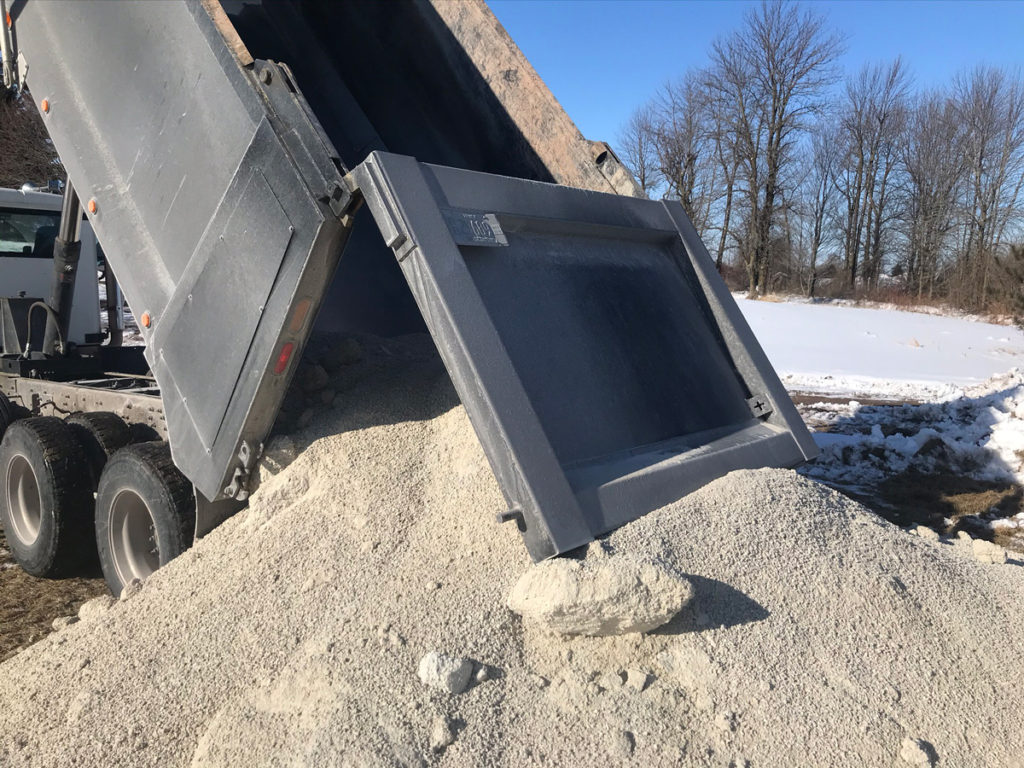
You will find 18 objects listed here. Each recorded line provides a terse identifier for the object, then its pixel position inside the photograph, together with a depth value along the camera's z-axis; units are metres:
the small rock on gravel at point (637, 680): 2.25
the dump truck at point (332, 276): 2.76
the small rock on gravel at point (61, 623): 3.29
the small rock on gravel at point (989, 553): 3.30
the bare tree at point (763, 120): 35.72
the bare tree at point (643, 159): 35.66
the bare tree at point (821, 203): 37.81
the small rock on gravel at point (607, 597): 2.28
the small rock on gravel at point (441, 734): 2.11
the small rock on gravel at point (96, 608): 3.12
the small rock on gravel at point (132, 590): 3.16
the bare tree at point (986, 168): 32.34
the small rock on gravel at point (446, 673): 2.23
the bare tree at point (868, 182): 36.72
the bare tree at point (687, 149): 35.78
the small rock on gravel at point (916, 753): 2.10
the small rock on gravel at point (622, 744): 2.09
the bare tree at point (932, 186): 34.69
